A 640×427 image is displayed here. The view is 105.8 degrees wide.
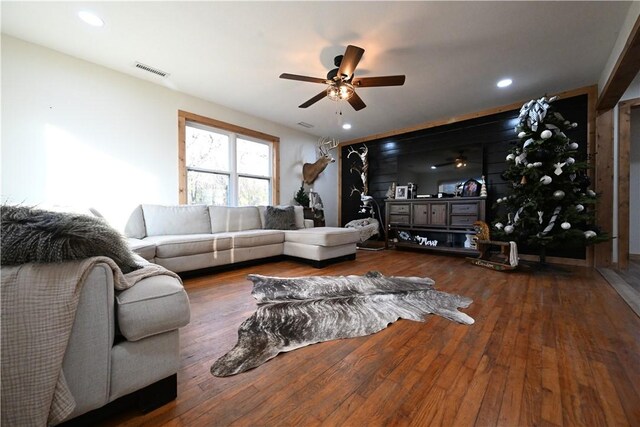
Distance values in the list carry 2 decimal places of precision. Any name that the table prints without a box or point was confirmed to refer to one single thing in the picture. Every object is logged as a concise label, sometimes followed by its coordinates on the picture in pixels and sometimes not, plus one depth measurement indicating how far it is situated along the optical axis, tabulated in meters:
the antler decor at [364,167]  5.68
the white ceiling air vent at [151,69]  2.95
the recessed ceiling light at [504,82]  3.23
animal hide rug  1.42
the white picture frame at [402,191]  5.00
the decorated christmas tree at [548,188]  2.97
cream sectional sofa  2.69
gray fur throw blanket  0.76
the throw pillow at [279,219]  3.92
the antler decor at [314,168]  5.34
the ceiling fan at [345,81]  2.37
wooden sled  3.07
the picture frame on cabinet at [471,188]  4.14
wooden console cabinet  4.09
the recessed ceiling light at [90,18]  2.15
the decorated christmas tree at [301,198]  5.16
